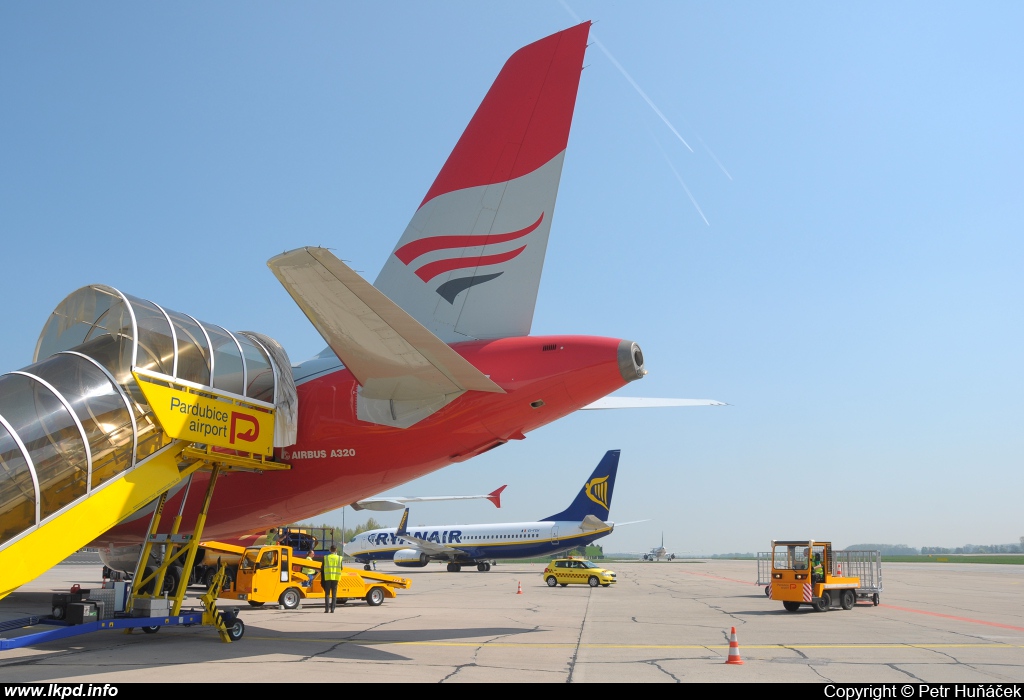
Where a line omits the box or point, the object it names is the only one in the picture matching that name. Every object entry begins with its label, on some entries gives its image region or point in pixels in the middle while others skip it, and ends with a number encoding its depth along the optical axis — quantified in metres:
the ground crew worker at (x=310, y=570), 22.66
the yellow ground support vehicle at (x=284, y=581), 20.81
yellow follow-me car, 39.12
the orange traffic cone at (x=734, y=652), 11.59
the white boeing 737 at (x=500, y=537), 50.78
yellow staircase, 10.41
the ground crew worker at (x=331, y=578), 21.44
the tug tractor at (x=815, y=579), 21.80
